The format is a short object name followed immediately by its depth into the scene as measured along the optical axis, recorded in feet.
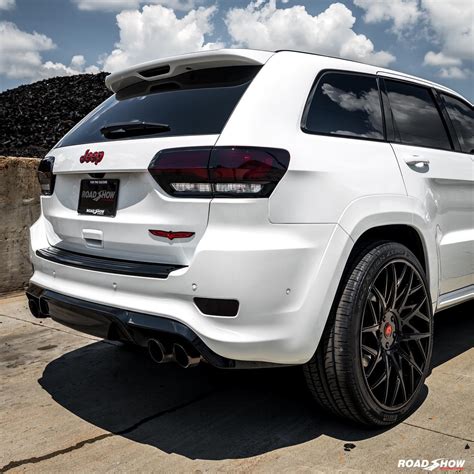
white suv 8.17
